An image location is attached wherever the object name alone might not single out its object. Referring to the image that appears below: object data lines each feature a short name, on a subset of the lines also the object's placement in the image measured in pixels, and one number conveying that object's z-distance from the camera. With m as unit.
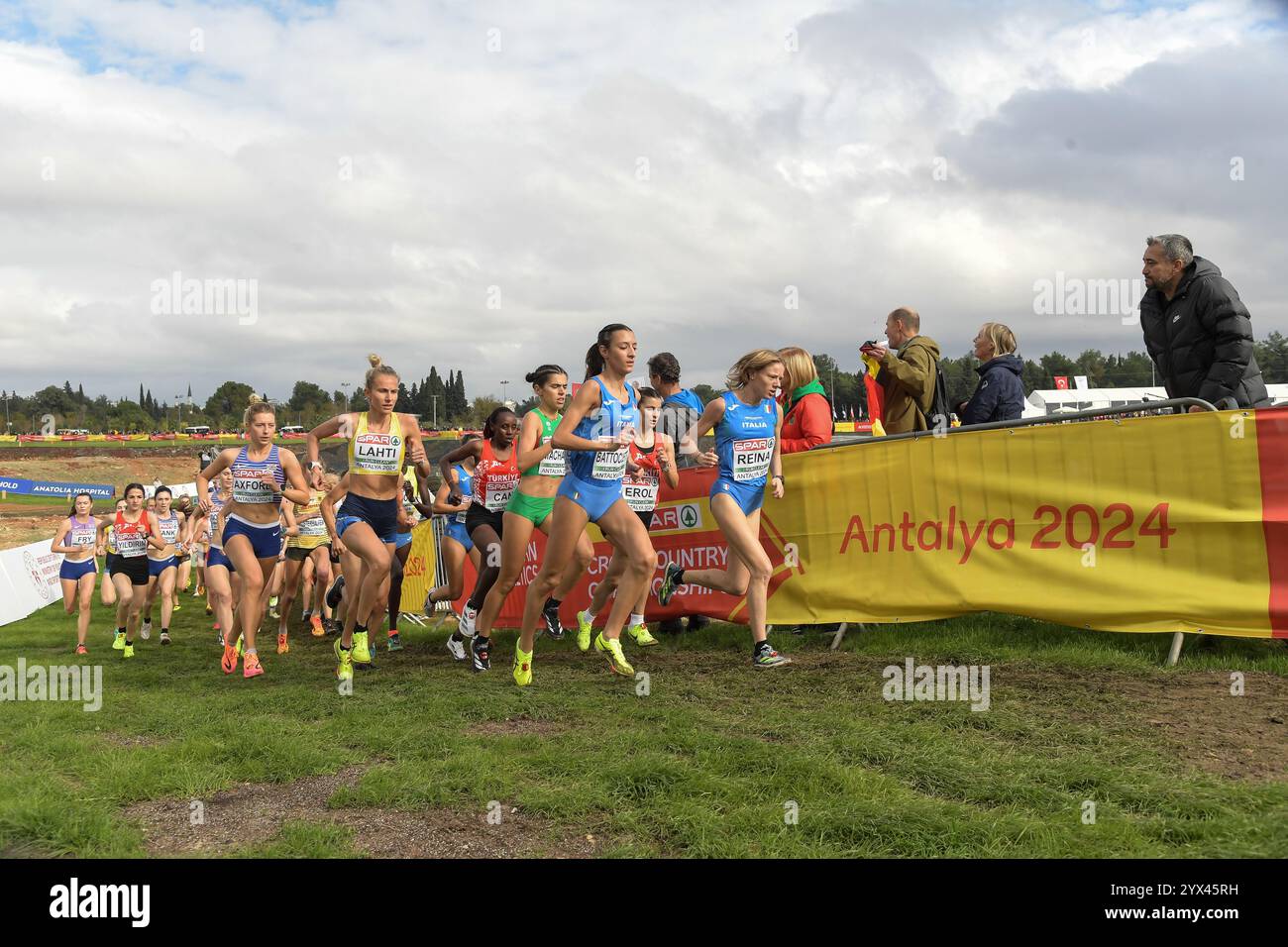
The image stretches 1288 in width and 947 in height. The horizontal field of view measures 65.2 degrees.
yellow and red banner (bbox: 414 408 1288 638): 6.19
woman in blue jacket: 8.23
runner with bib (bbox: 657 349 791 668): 7.39
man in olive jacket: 8.34
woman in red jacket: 8.59
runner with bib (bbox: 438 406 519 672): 9.51
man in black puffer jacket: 6.80
